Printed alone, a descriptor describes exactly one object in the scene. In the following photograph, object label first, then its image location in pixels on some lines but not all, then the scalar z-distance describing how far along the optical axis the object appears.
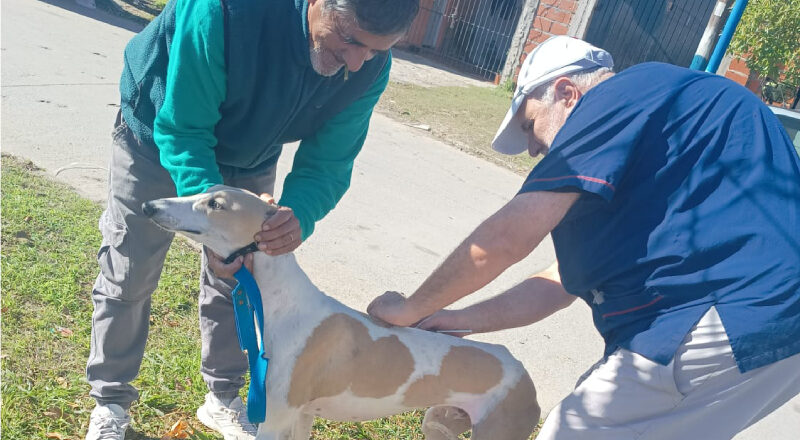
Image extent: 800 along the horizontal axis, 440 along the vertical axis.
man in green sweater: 2.55
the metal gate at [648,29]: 14.80
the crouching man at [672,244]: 2.05
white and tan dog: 2.76
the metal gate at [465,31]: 19.27
